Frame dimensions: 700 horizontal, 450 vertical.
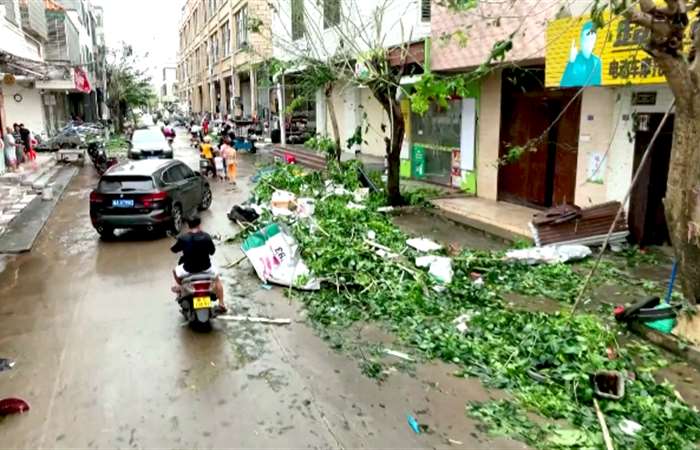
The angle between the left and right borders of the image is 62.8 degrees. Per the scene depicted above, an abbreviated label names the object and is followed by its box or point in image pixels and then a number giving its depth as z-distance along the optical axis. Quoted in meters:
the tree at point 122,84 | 49.97
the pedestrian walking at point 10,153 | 20.92
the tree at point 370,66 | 14.63
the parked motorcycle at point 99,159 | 24.06
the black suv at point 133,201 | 12.21
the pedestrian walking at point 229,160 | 21.27
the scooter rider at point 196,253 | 7.53
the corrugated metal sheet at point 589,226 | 10.21
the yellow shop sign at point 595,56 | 8.83
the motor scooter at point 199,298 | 7.33
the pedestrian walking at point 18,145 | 22.71
